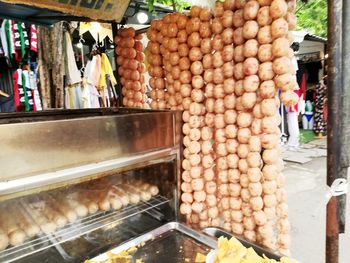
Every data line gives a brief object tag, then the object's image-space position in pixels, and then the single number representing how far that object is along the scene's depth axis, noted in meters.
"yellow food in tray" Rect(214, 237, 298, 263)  1.50
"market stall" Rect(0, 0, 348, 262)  1.61
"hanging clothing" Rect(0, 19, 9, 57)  5.22
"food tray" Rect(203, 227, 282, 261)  1.81
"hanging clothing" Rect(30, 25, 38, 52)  5.55
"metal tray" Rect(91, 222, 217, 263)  1.88
